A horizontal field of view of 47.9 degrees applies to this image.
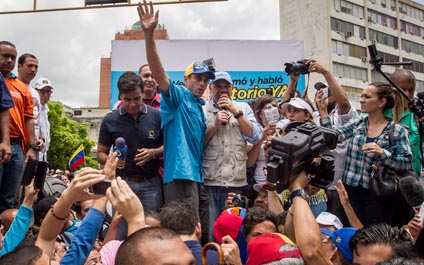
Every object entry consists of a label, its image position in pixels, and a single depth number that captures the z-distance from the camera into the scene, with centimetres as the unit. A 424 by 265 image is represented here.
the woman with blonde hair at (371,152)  436
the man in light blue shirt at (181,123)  439
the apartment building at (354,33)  3741
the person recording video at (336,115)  501
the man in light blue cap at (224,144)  491
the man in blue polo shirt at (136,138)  488
